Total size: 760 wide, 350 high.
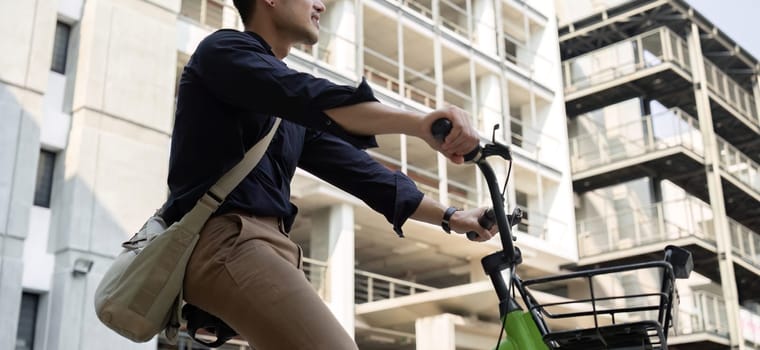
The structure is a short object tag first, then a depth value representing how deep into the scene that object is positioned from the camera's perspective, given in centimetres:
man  167
